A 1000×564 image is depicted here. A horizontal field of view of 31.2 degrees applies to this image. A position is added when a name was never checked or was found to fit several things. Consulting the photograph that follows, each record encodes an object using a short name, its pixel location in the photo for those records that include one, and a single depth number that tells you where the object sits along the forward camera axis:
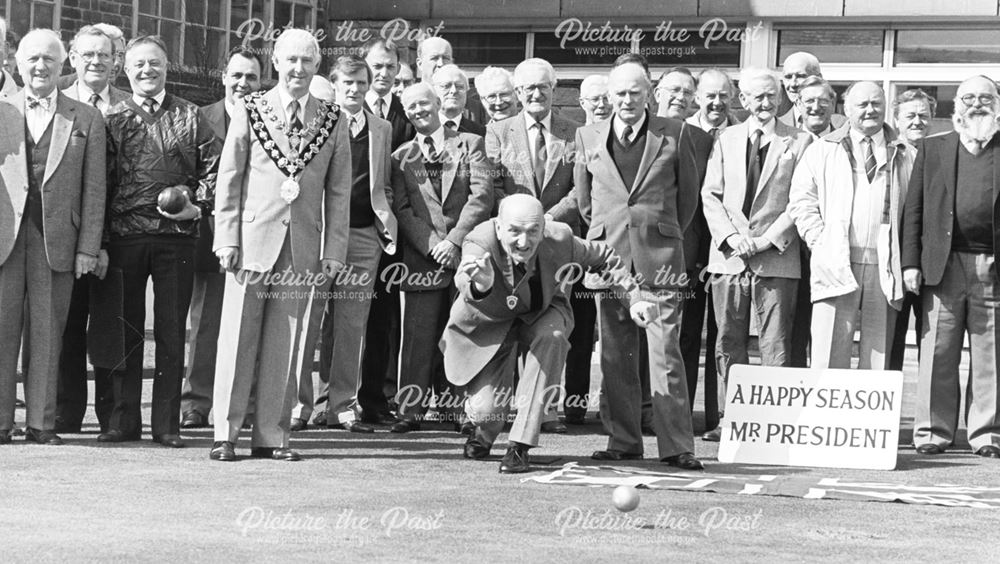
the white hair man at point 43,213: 10.72
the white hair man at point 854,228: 11.60
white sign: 10.86
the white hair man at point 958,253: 11.74
